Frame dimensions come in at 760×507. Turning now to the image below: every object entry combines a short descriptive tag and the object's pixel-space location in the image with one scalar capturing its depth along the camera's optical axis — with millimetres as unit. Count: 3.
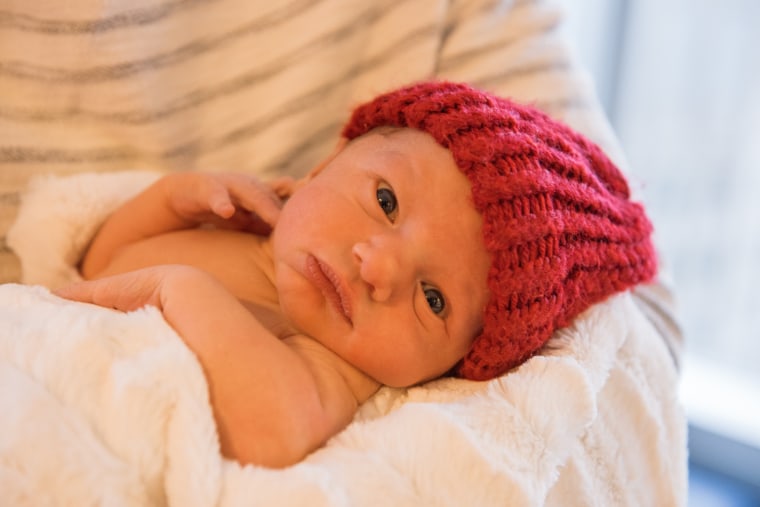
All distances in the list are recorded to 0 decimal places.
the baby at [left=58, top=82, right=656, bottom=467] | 401
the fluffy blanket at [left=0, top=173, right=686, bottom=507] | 361
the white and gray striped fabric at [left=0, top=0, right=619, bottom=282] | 485
